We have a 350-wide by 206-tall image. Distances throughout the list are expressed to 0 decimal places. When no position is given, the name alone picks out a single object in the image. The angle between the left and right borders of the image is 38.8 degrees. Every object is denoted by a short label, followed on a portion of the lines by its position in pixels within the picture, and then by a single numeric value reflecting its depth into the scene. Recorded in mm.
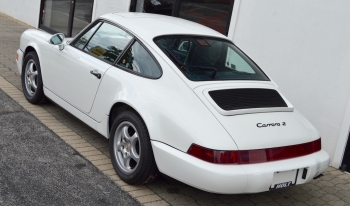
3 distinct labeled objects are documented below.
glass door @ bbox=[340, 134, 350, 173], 6090
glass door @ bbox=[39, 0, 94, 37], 12023
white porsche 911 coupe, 4004
